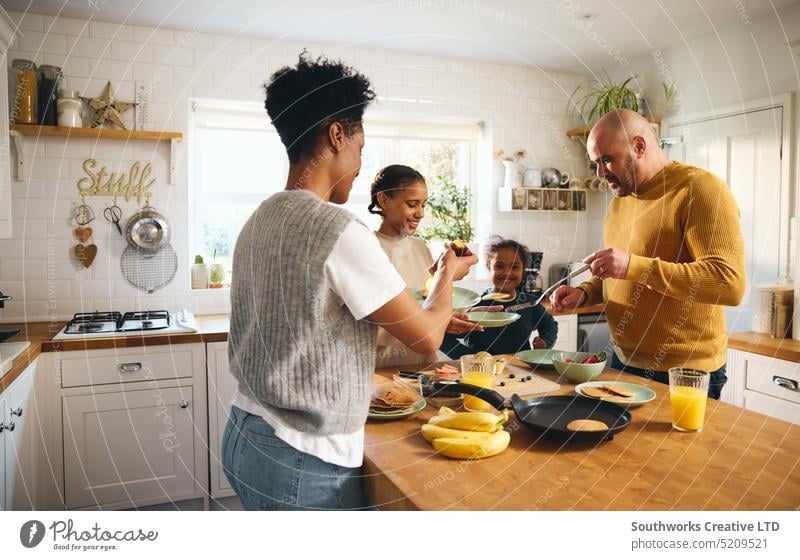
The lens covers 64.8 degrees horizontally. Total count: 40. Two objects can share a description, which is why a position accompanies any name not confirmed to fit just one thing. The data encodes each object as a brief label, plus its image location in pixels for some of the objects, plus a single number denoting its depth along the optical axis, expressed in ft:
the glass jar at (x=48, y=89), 9.33
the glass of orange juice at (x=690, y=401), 4.23
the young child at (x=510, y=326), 7.75
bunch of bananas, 3.76
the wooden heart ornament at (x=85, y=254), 9.86
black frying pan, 3.99
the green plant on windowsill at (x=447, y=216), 12.42
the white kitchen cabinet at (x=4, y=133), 7.39
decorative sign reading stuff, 9.86
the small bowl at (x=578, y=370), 5.48
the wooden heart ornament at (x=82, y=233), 9.83
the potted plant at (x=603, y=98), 11.62
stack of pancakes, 4.62
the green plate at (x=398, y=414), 4.48
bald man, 5.64
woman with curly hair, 3.29
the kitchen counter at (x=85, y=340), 7.98
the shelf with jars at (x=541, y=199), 12.68
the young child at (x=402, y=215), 7.72
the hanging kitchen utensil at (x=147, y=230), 10.11
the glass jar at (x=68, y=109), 9.33
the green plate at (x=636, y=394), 4.73
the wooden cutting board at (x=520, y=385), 5.23
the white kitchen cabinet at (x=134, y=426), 8.20
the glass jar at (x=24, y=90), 9.05
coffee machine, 12.89
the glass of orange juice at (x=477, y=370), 5.16
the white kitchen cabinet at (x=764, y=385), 8.10
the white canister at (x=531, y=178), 12.85
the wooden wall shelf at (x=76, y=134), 9.21
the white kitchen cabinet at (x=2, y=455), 6.04
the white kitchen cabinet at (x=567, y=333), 11.80
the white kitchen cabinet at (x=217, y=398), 8.82
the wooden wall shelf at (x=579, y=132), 12.67
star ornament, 9.68
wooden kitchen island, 3.25
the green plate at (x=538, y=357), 6.05
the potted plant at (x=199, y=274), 10.68
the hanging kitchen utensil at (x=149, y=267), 10.22
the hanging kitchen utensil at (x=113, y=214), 10.00
